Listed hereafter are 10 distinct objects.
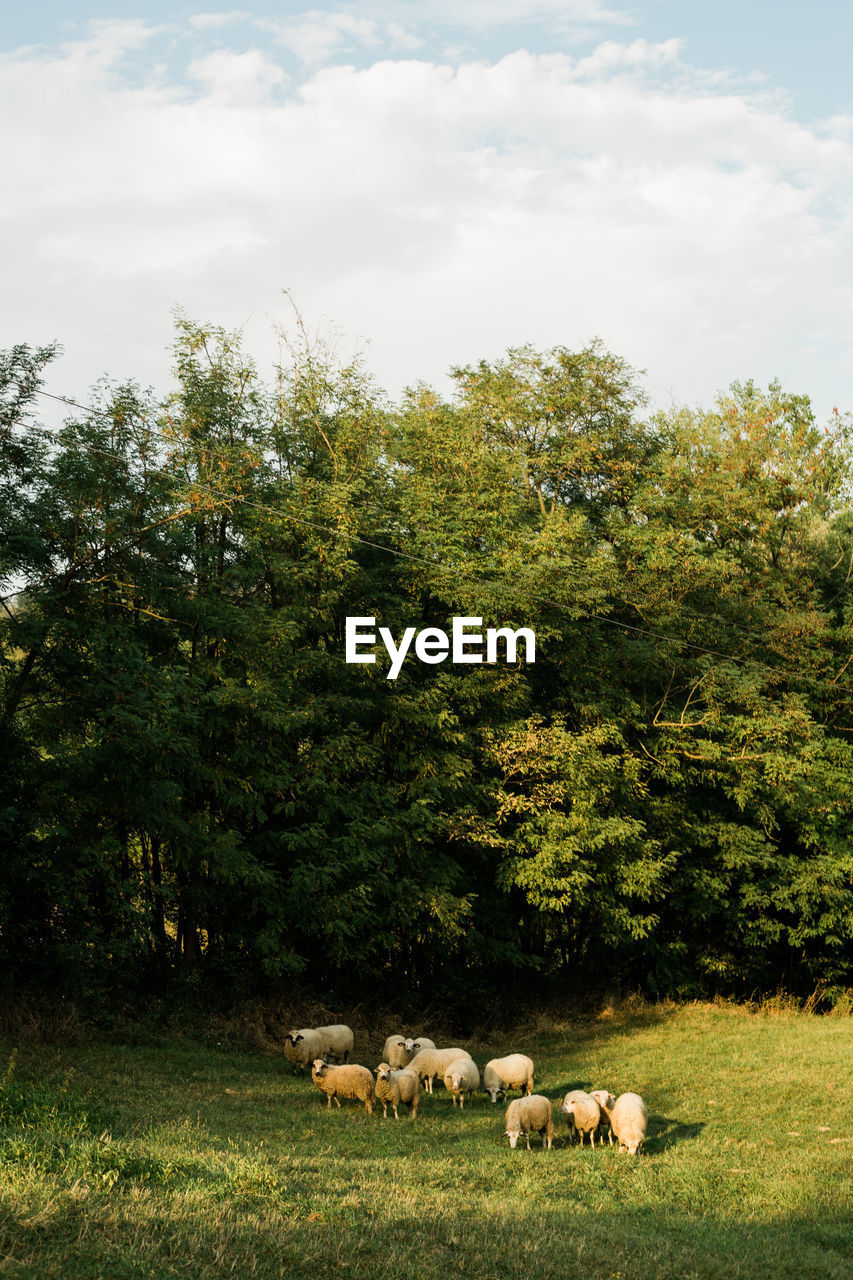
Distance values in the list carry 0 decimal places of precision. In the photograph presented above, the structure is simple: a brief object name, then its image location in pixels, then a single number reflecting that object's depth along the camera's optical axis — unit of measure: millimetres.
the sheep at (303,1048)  16062
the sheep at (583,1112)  12188
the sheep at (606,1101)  12305
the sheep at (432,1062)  15359
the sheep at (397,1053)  16172
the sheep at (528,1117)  11797
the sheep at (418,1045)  16250
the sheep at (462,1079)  14211
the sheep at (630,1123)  11594
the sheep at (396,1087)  13047
